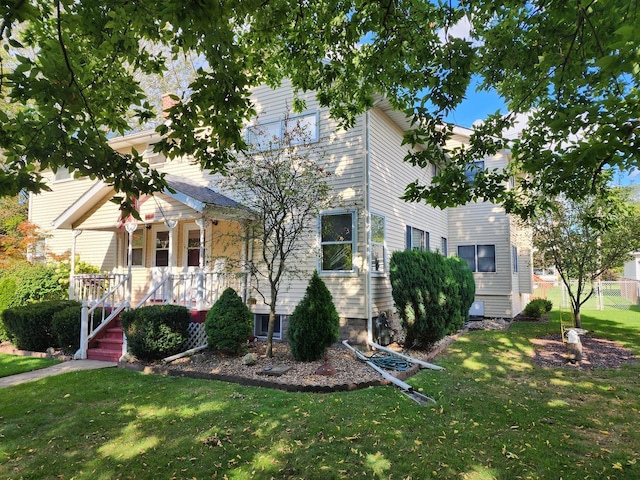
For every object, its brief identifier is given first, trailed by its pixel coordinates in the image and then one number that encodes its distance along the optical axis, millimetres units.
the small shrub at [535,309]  16016
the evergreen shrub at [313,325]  7559
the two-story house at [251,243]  9422
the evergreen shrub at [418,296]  8438
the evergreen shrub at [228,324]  7883
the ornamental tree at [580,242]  11281
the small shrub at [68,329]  8953
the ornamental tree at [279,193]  8062
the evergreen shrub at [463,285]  11609
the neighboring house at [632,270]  32531
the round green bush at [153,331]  7703
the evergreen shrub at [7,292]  10898
